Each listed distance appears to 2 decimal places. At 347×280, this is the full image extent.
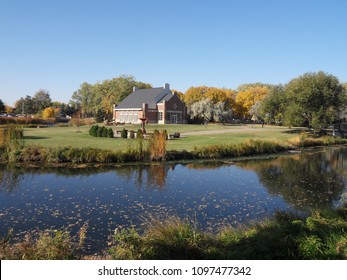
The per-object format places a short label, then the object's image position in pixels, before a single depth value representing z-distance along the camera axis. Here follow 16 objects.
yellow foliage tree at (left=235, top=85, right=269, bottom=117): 78.88
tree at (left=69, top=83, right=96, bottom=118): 86.06
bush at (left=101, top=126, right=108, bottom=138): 34.28
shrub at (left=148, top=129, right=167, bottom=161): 20.88
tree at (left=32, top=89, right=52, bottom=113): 95.06
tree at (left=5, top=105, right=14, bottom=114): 98.49
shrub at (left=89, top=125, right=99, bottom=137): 34.87
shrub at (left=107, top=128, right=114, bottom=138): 33.81
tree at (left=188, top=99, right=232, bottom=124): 66.06
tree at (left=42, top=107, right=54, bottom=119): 76.75
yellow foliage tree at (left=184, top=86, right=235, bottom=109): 78.81
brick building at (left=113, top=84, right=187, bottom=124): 61.55
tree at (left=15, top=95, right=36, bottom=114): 93.81
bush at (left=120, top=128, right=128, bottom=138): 33.81
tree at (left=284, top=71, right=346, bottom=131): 39.38
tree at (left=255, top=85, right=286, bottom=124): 48.50
